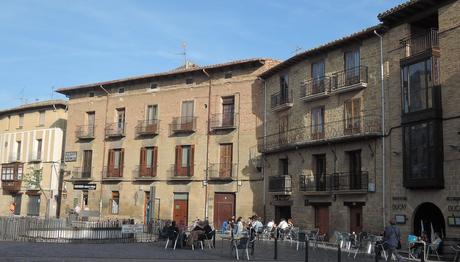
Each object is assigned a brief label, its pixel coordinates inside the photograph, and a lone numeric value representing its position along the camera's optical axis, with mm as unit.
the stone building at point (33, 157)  44844
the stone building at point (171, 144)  34906
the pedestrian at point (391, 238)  16406
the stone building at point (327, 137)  25500
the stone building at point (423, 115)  21031
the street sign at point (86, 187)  40469
